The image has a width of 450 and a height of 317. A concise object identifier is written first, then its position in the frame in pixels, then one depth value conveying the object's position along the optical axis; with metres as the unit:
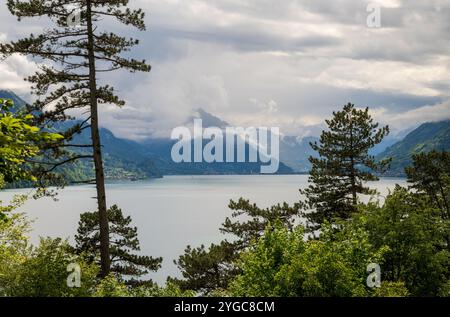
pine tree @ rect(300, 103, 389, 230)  38.69
